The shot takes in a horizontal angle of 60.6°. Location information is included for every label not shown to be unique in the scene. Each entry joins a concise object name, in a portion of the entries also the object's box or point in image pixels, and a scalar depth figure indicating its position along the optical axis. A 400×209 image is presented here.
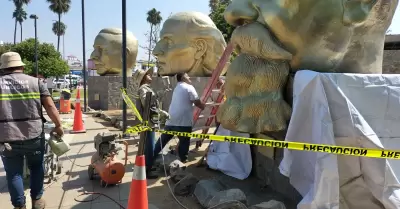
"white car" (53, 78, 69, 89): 32.29
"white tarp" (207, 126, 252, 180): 5.10
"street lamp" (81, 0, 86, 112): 13.02
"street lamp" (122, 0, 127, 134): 7.47
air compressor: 4.59
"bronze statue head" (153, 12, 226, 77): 8.95
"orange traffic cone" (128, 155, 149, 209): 2.96
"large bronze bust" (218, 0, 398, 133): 3.65
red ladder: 5.74
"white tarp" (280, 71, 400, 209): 3.15
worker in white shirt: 5.46
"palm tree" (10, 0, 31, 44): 63.69
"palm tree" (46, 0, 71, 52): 58.00
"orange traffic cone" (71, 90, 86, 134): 8.93
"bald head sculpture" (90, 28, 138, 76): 13.22
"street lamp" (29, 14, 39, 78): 20.28
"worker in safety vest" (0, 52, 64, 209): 3.63
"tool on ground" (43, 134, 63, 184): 4.79
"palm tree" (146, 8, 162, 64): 44.64
